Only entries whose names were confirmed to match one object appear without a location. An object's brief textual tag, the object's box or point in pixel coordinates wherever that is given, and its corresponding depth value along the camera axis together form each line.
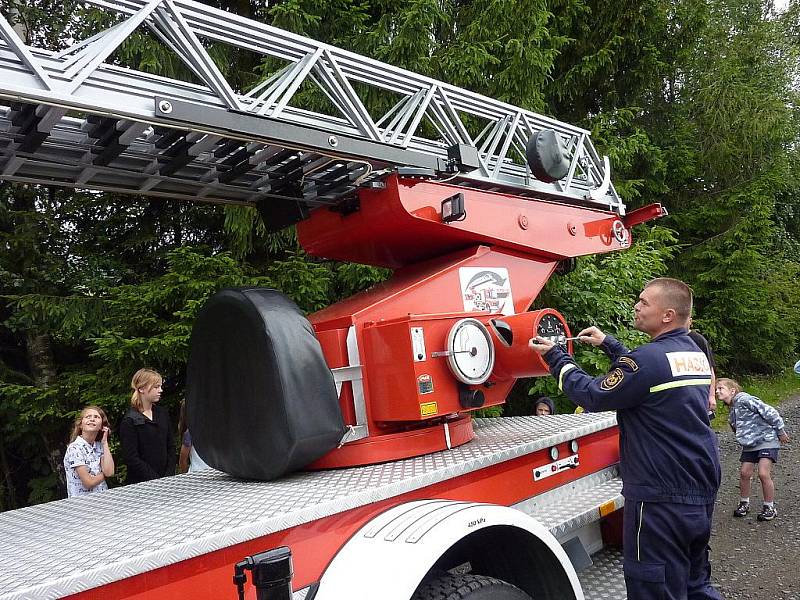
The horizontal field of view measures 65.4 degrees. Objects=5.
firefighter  2.86
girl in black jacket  4.79
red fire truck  2.19
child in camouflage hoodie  5.90
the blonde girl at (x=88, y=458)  4.57
